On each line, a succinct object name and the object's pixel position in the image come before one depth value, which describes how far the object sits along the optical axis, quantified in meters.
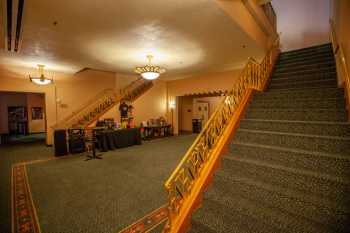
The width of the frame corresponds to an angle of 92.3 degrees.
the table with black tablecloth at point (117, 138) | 6.66
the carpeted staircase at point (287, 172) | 1.77
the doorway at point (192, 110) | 12.84
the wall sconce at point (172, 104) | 11.18
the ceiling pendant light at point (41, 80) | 6.69
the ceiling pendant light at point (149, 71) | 5.59
